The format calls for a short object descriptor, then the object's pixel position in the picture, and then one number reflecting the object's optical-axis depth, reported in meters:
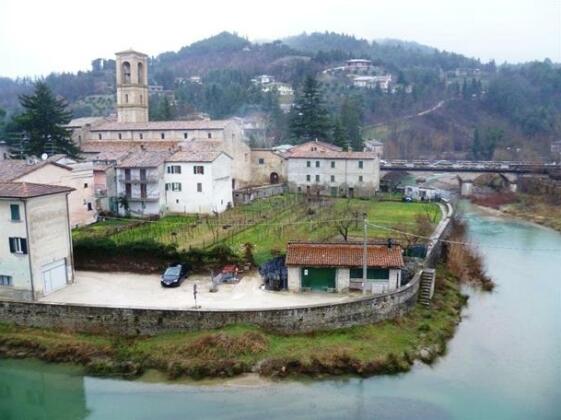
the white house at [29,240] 20.31
